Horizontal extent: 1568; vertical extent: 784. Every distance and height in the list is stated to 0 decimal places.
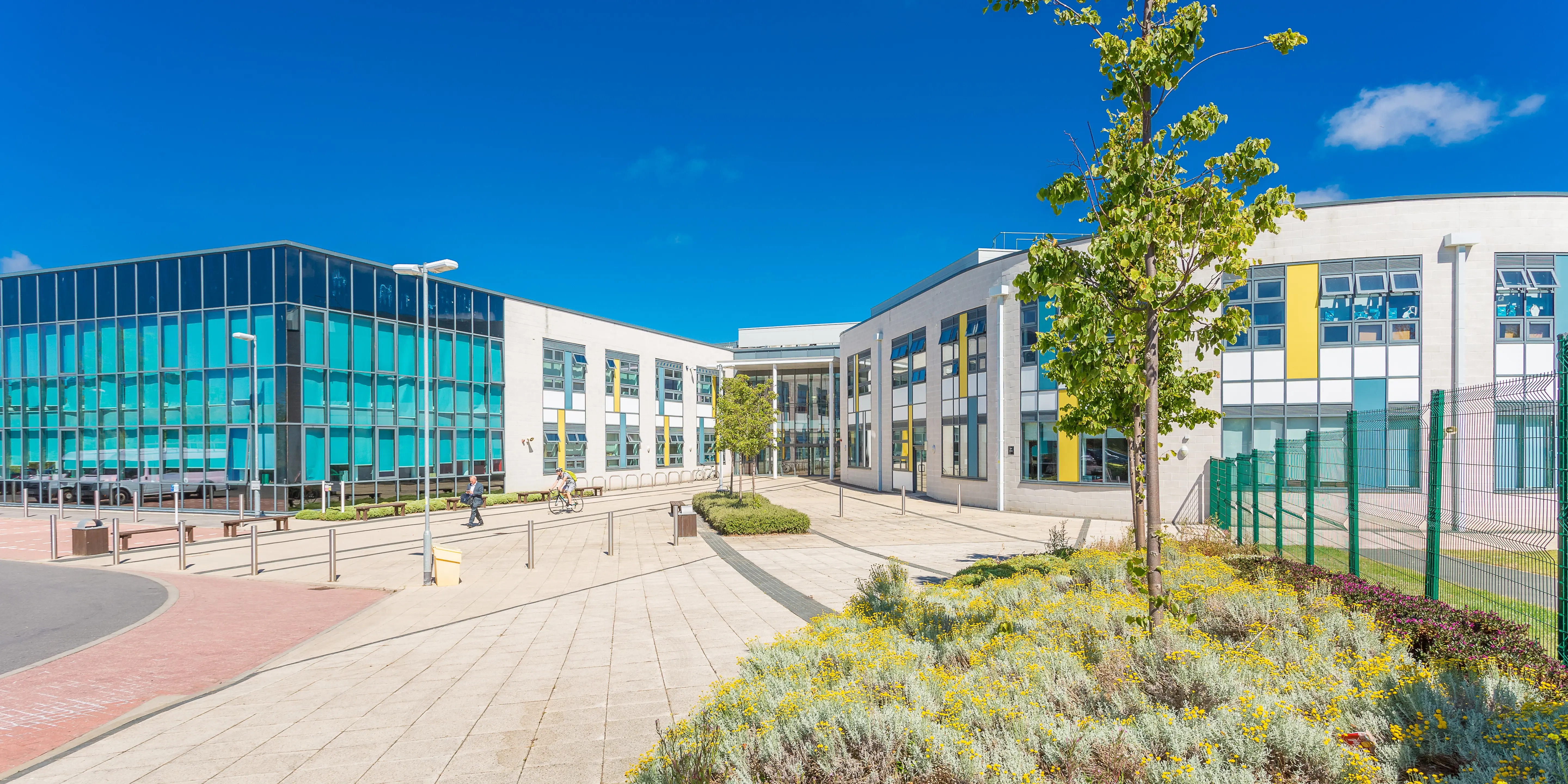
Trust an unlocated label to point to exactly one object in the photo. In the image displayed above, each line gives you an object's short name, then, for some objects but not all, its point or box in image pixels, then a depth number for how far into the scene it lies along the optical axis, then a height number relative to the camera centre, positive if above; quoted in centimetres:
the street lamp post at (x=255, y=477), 2508 -311
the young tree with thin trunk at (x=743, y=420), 2725 -117
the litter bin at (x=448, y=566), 1302 -330
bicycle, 2745 -466
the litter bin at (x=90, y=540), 1612 -342
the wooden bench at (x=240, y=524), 2023 -399
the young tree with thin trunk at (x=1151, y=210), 567 +154
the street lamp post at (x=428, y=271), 1350 +258
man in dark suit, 2244 -353
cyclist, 2733 -364
